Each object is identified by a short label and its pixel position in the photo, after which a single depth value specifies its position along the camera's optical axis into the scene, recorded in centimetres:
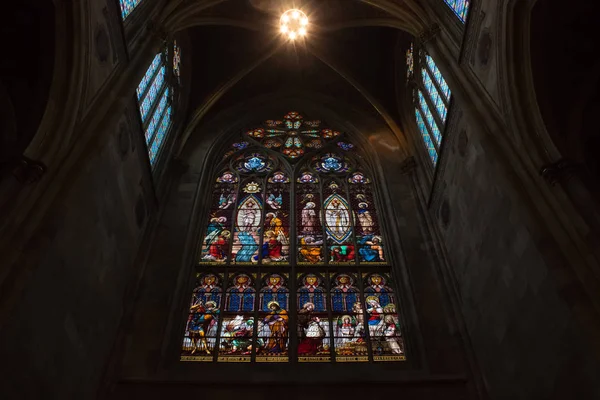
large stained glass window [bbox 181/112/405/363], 865
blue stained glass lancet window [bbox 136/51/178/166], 1030
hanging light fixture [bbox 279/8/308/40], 1335
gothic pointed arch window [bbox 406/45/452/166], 1048
